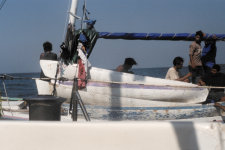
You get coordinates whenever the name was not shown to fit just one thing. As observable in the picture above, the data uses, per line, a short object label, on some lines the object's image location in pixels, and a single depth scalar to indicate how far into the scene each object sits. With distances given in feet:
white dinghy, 38.42
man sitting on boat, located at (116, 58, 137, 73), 46.91
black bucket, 25.13
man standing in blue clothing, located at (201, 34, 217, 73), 50.98
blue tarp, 50.13
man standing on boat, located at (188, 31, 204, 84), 48.29
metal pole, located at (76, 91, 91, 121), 26.18
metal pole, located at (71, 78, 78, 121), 27.72
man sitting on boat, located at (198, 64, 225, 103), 42.27
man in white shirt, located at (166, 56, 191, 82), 44.98
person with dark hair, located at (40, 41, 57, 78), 48.55
